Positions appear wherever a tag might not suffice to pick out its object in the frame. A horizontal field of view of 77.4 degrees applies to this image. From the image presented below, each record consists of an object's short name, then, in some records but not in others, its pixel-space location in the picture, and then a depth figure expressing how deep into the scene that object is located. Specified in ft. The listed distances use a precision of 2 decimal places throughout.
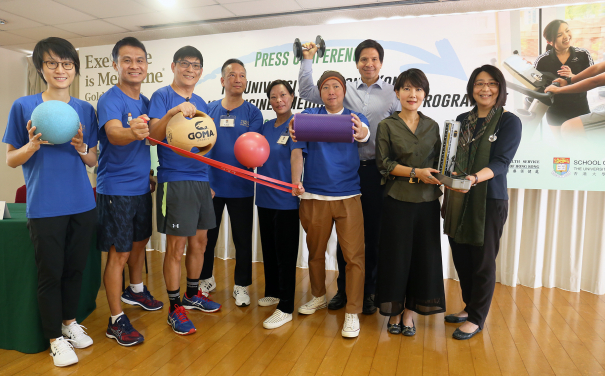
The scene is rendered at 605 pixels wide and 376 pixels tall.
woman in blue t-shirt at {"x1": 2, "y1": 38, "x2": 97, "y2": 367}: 6.41
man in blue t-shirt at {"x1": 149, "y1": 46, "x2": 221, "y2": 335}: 7.59
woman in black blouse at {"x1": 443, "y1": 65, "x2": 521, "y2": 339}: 7.46
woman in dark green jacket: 7.36
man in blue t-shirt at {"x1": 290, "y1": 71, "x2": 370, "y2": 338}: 7.79
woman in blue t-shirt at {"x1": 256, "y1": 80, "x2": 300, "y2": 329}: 8.39
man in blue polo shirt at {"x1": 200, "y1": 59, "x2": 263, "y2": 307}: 9.02
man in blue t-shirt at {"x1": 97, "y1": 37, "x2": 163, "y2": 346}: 7.23
